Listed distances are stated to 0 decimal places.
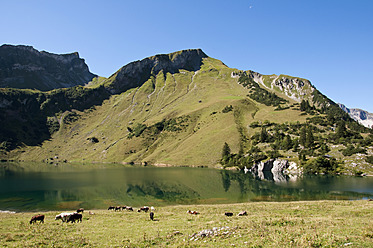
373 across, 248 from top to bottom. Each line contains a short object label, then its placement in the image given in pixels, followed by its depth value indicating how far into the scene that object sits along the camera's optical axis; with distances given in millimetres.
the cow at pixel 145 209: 40469
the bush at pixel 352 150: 121438
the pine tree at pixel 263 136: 165250
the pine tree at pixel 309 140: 140375
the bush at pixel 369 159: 112944
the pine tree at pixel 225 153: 155375
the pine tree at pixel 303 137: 144375
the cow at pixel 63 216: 29062
